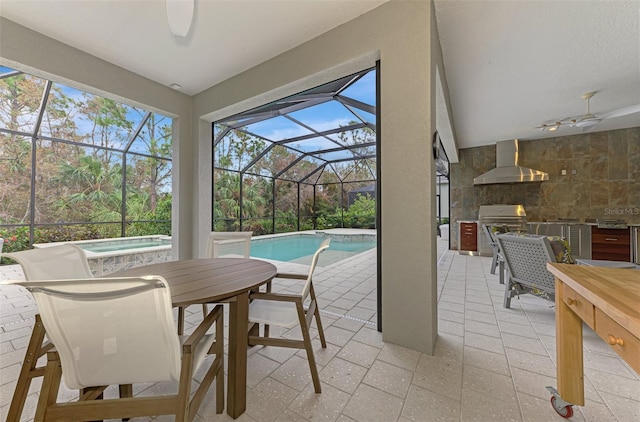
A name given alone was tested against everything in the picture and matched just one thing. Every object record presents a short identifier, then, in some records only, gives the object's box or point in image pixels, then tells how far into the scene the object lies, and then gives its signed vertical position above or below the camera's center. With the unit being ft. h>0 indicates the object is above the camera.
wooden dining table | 3.74 -1.35
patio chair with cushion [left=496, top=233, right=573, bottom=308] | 7.09 -1.64
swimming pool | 20.55 -3.89
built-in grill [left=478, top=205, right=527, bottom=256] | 17.69 -0.67
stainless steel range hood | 17.33 +2.87
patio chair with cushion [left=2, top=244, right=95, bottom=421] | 3.51 -1.20
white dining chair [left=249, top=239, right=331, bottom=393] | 4.39 -2.14
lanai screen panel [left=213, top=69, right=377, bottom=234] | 12.18 +5.63
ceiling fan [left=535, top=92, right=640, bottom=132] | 10.02 +4.32
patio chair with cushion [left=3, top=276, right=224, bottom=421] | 2.52 -1.58
